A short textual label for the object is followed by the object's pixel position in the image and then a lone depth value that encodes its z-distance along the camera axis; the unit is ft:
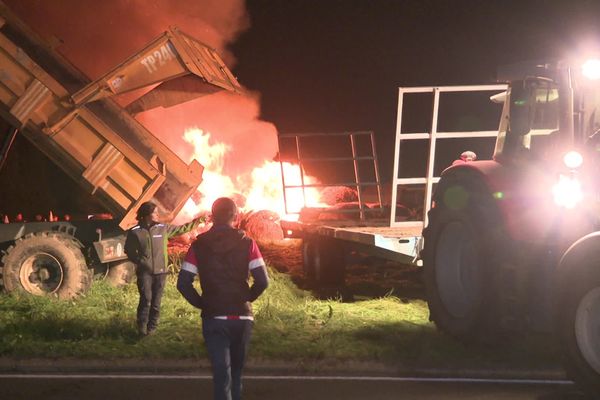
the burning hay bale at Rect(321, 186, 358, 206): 60.75
